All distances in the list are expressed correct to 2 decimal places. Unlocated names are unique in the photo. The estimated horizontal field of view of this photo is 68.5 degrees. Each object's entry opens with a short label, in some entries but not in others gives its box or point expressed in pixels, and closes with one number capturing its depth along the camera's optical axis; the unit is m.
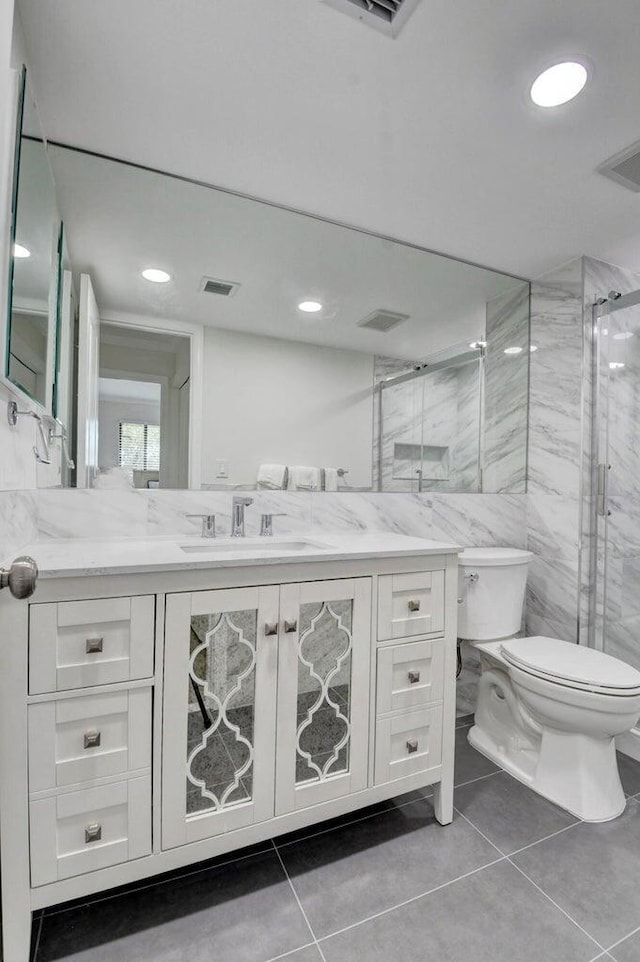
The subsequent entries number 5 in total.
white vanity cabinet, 1.01
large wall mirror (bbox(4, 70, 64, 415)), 1.11
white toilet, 1.57
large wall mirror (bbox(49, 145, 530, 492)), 1.63
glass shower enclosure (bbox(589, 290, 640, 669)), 2.19
